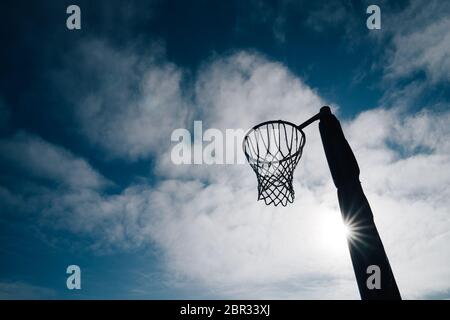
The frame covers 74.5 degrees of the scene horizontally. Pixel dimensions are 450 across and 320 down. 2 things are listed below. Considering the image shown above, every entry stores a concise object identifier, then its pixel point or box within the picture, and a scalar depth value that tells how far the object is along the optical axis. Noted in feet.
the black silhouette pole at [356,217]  13.16
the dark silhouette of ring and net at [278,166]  20.15
